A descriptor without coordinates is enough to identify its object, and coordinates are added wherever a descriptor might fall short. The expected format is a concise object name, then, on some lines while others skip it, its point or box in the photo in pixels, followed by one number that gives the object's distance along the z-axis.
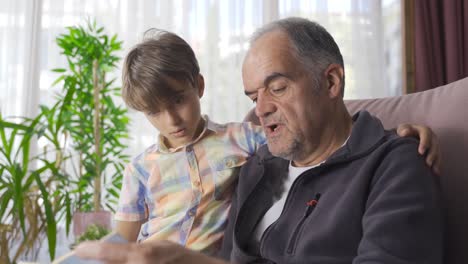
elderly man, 1.01
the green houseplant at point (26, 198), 2.20
